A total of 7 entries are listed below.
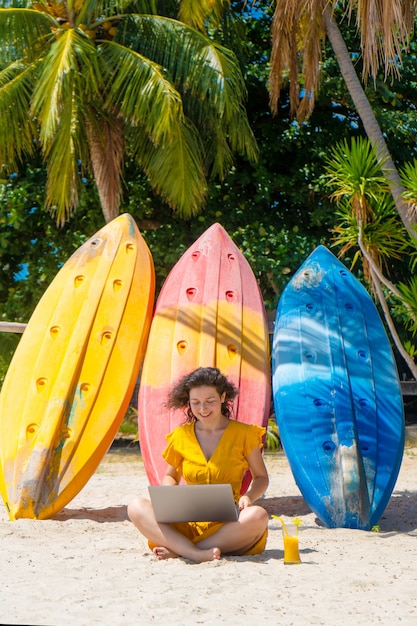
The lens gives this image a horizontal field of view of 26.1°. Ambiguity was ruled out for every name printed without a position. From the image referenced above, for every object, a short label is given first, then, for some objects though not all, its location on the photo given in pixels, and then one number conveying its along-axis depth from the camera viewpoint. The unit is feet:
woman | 14.42
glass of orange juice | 14.48
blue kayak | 18.45
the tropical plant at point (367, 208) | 24.16
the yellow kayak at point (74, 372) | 19.54
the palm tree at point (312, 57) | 26.81
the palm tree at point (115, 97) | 32.32
